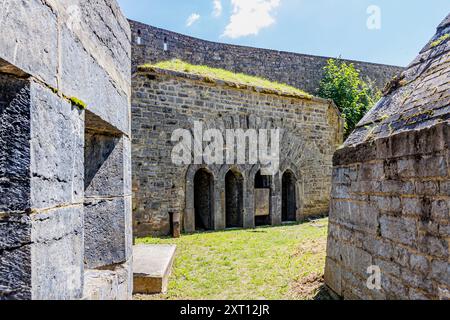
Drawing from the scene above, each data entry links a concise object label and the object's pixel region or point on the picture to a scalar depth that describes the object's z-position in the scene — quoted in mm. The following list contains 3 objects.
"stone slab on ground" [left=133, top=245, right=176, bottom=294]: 4328
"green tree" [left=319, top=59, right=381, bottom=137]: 15070
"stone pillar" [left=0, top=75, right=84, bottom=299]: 1188
